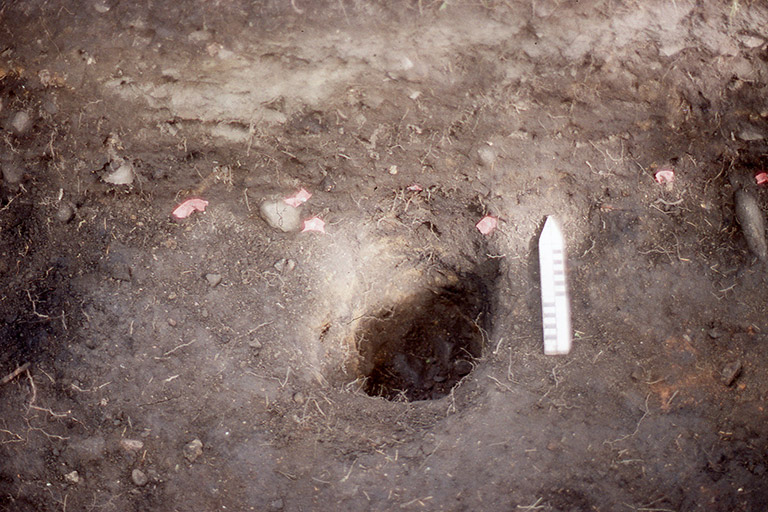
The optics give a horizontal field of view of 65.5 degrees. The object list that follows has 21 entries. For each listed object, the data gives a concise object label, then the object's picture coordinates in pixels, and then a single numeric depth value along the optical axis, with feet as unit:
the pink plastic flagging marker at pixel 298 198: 9.73
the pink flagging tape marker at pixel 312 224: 9.82
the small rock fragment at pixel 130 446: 8.83
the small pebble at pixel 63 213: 9.36
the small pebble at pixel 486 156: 9.45
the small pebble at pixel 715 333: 9.20
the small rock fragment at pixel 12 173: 9.18
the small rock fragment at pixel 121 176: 9.33
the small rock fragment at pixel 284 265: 9.63
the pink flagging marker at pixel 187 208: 9.57
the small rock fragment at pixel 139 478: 8.79
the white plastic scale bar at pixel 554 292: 9.36
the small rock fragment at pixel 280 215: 9.66
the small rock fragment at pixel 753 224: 9.30
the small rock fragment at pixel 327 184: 9.68
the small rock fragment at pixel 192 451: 8.81
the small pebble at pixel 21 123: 8.95
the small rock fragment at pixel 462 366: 10.57
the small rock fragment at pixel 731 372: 9.12
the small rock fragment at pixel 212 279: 9.41
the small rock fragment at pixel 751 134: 9.12
